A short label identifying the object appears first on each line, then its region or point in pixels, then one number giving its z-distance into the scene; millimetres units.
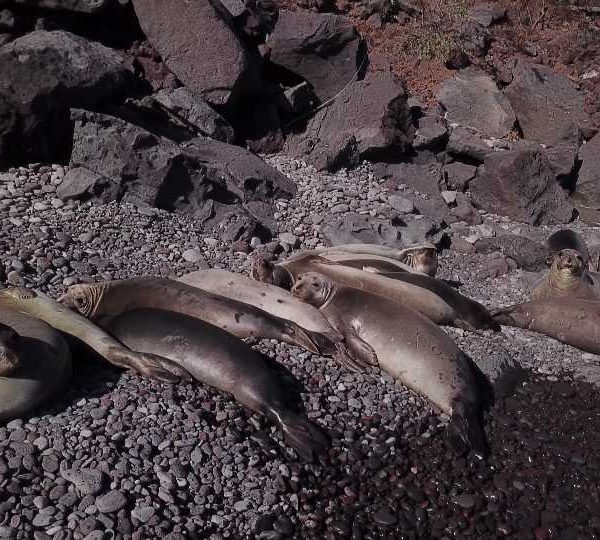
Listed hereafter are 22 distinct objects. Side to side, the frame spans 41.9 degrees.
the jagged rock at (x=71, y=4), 9406
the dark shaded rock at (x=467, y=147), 10820
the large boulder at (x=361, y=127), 10023
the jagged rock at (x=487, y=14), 15266
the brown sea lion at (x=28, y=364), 4664
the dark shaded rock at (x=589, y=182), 10875
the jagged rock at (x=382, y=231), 8422
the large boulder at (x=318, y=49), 11099
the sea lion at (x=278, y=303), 6102
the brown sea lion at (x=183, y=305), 5895
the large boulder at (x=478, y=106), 11961
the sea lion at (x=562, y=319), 7004
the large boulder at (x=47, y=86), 8062
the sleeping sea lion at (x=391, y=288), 6809
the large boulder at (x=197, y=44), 9727
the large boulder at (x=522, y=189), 9969
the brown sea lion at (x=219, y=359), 5184
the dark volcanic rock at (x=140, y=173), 7980
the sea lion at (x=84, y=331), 5293
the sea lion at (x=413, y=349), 5641
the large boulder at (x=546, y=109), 12055
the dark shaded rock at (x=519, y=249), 8773
